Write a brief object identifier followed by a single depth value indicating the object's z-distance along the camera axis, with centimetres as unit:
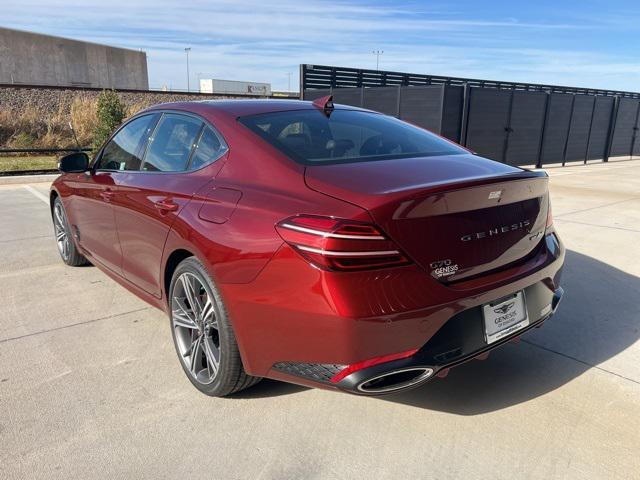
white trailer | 6688
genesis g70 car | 206
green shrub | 1435
